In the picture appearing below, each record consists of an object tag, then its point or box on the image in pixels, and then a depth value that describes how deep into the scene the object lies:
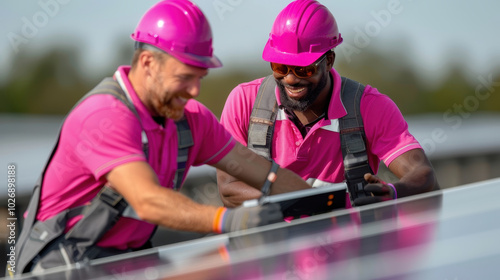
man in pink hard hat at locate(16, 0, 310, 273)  6.45
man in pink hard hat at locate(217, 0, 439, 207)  9.65
